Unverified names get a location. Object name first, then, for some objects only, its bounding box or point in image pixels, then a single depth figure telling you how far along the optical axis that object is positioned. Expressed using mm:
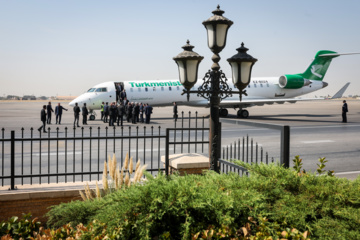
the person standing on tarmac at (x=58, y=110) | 26484
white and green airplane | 29009
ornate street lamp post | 6977
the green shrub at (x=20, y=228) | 4426
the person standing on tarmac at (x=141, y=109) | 27047
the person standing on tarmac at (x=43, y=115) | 21672
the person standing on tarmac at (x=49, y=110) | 25947
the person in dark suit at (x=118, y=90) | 28891
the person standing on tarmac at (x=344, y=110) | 27328
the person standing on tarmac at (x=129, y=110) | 26766
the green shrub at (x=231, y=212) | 3186
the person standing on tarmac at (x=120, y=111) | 24500
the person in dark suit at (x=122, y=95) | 28856
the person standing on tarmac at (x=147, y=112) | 26327
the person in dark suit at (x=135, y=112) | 26109
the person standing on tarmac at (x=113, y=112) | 24766
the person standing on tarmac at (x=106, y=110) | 27125
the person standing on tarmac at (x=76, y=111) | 24597
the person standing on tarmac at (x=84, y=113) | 25678
